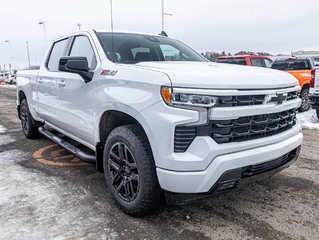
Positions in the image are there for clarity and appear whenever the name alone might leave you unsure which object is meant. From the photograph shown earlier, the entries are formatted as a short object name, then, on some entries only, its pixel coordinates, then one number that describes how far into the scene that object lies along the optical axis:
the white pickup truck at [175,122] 1.88
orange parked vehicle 7.65
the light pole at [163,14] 16.46
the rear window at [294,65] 8.02
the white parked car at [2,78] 30.27
